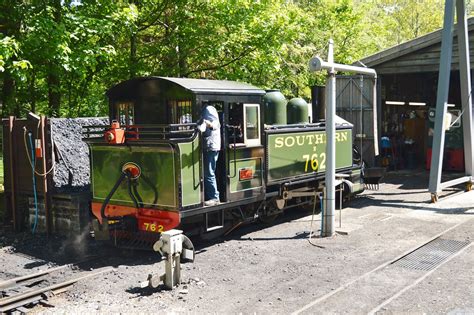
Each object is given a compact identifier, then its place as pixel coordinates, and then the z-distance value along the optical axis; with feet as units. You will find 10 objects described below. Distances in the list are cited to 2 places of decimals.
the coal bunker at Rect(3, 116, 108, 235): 30.45
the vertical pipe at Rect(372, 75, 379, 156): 35.80
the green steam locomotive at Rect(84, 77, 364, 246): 25.66
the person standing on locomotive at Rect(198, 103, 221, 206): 26.43
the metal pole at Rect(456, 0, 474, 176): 41.32
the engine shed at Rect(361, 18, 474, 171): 51.80
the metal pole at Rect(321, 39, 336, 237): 29.60
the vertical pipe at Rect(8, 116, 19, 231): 32.60
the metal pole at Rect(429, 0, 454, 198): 39.68
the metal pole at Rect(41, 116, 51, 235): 30.91
